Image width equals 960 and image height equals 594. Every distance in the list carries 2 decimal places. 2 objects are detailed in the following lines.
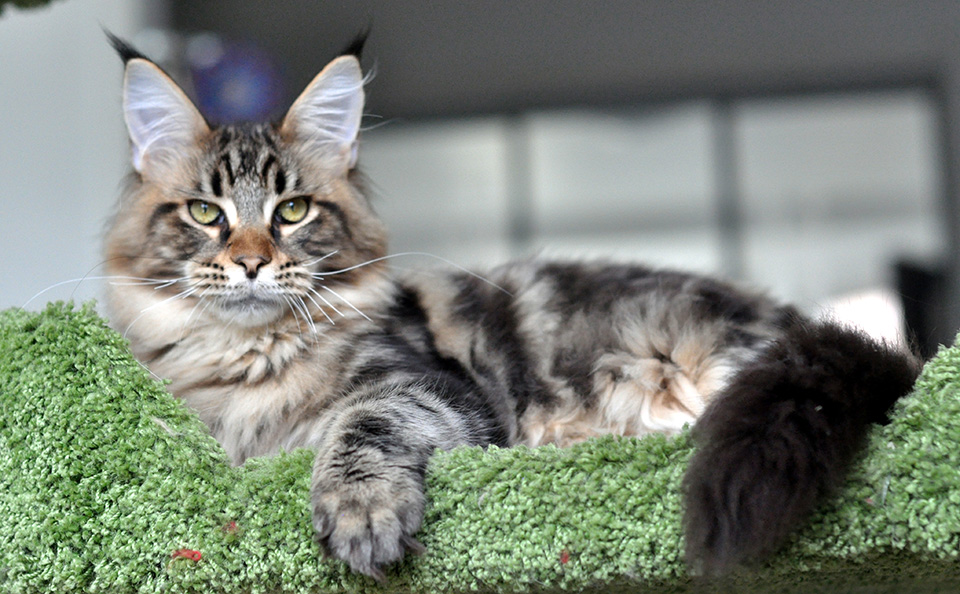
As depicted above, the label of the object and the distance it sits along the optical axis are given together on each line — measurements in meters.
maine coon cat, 1.34
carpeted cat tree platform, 1.20
